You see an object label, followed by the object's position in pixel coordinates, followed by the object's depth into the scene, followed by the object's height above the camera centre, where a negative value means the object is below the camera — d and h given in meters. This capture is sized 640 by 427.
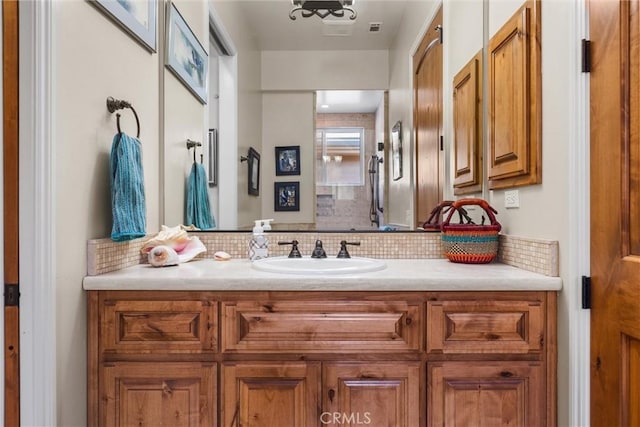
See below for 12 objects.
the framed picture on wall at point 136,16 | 1.30 +0.75
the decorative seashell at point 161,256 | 1.44 -0.16
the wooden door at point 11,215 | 1.03 +0.00
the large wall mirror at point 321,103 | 1.74 +0.53
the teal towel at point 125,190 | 1.29 +0.09
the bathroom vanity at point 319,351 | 1.20 -0.43
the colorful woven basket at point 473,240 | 1.51 -0.10
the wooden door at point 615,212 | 0.98 +0.01
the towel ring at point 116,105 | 1.33 +0.39
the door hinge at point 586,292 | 1.14 -0.23
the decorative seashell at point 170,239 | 1.54 -0.10
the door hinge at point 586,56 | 1.11 +0.47
